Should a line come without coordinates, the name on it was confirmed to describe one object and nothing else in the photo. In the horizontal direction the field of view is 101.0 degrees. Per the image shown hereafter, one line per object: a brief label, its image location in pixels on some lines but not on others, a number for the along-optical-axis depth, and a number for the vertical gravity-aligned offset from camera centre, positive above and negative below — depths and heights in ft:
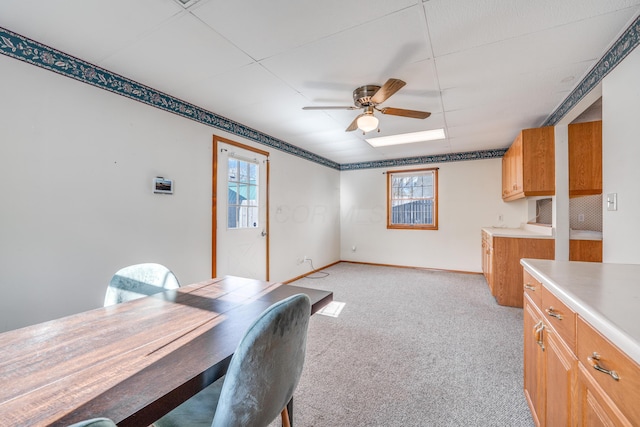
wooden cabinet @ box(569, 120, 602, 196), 9.25 +1.96
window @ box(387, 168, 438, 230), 17.99 +1.02
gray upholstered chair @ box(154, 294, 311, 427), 2.67 -1.71
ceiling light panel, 13.07 +3.96
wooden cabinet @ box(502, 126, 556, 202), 10.16 +2.01
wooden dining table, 2.15 -1.56
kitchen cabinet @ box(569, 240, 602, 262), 9.58 -1.37
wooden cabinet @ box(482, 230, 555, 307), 10.55 -1.96
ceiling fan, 7.95 +3.32
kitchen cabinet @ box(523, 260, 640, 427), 2.25 -1.52
